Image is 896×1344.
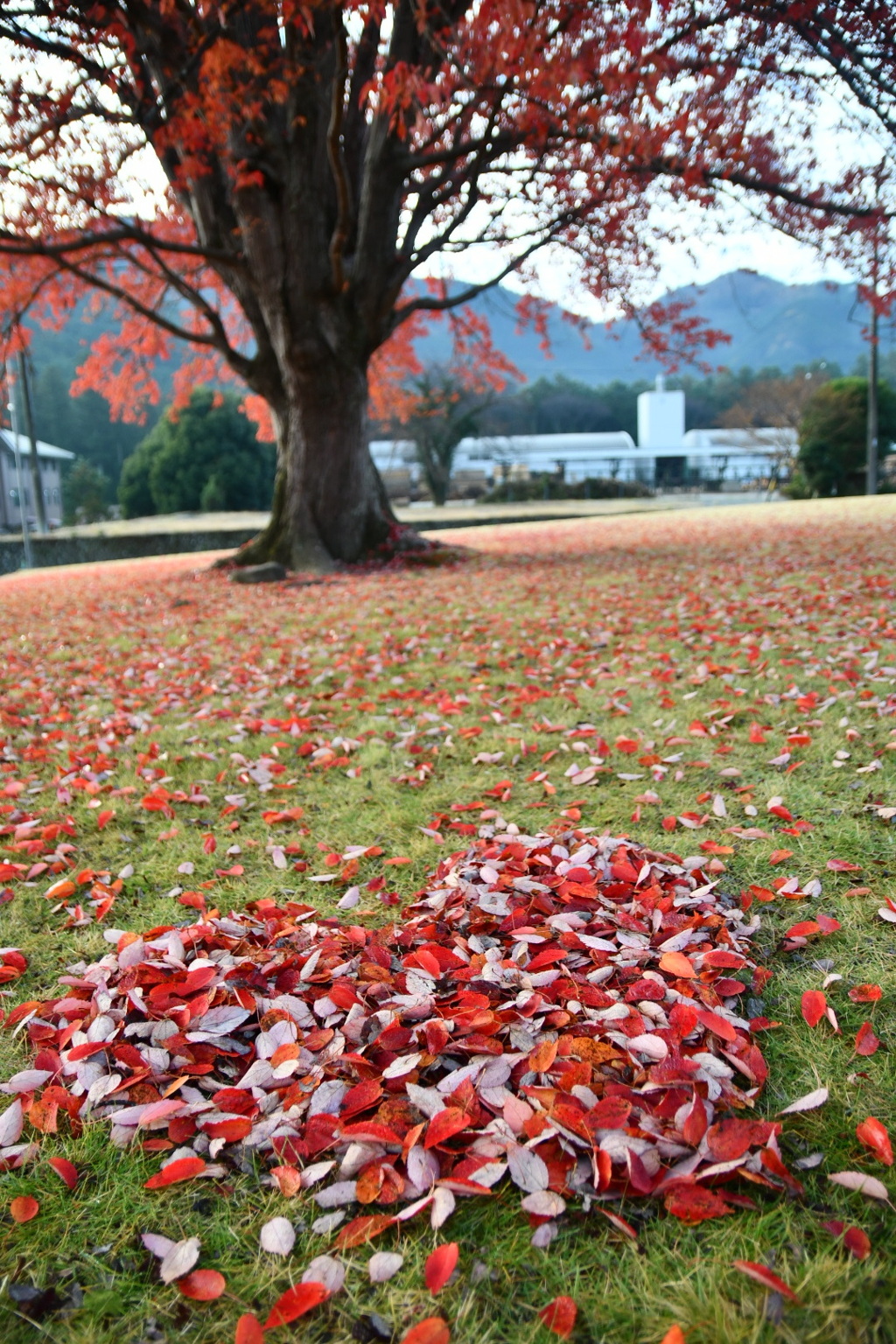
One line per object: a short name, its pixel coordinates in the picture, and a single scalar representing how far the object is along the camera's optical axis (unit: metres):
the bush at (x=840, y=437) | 24.94
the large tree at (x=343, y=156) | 6.60
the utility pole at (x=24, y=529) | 18.62
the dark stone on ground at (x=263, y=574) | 10.03
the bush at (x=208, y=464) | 30.20
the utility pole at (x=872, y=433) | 23.00
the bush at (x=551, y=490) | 31.64
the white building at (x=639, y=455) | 38.50
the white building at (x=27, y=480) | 39.00
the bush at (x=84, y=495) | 32.28
